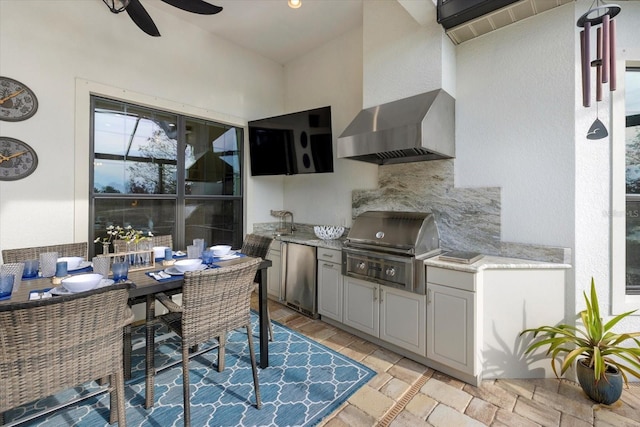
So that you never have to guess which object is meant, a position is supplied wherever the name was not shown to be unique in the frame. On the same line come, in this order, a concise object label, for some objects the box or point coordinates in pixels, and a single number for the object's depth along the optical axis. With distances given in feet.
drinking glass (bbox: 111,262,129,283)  5.82
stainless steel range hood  7.85
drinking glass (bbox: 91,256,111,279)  6.02
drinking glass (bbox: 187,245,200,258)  7.72
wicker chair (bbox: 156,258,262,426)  5.42
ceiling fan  7.07
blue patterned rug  5.83
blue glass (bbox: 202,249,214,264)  7.38
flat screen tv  11.37
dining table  5.40
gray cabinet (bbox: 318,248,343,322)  9.81
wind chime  5.43
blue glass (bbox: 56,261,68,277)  5.89
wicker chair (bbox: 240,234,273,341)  9.18
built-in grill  7.95
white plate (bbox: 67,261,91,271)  6.66
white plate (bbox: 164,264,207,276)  6.29
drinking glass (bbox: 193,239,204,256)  7.91
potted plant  6.17
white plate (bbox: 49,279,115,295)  5.12
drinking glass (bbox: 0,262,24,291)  5.53
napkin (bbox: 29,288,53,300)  4.88
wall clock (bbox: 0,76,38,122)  7.77
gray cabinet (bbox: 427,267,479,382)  6.93
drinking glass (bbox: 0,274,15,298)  4.85
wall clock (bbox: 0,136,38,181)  7.78
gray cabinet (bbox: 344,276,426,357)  7.85
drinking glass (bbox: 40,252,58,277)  6.14
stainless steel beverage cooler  10.71
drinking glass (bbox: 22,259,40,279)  6.01
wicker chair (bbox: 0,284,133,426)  3.73
